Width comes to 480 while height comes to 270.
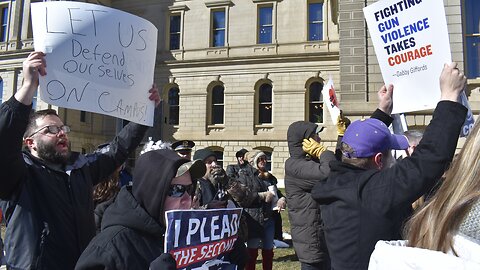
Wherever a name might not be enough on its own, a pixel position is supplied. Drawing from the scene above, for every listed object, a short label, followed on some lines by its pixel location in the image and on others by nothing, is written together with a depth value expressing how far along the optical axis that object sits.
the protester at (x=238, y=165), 8.25
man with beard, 2.50
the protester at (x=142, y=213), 1.93
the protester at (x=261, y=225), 6.43
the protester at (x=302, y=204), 4.40
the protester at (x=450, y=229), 1.10
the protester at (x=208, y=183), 5.57
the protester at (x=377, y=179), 2.00
